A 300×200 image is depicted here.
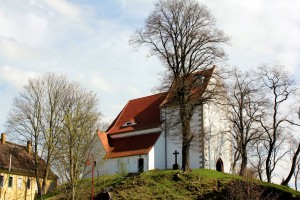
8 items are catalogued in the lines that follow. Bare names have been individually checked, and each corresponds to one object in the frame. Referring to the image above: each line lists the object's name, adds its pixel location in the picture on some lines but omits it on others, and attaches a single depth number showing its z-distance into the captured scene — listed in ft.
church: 127.03
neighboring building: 139.54
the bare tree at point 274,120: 128.77
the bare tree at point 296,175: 160.82
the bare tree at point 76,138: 84.12
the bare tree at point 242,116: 131.44
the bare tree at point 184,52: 117.19
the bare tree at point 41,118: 130.95
